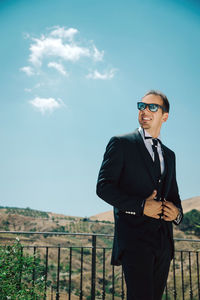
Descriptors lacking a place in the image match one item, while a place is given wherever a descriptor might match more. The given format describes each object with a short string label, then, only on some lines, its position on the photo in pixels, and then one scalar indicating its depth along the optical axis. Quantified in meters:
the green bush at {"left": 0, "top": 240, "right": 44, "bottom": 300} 3.05
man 1.38
